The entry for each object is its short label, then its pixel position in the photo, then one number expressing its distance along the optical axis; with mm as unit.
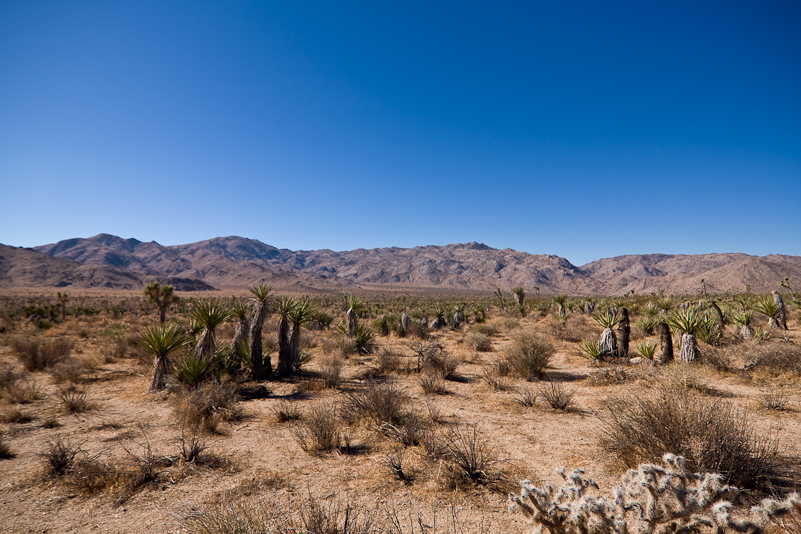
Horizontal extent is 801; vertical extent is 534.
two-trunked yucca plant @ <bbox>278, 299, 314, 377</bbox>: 10703
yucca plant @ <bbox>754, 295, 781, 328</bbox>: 14250
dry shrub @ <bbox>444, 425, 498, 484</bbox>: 4660
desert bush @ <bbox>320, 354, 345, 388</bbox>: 9648
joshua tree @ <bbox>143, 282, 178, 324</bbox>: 23641
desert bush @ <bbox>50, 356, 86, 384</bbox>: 9734
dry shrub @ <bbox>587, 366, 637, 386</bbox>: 9445
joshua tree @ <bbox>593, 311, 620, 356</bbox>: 11523
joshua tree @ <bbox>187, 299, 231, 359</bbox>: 9227
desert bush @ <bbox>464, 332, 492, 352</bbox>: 15055
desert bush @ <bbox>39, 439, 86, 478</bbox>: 4859
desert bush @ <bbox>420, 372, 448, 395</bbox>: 8992
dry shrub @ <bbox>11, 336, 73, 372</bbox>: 11141
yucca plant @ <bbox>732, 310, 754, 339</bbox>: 12930
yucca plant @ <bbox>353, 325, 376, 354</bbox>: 14592
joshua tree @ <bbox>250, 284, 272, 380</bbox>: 9898
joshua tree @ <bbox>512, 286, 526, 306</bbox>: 31766
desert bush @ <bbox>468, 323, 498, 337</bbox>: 17780
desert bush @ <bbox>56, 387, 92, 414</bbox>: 7426
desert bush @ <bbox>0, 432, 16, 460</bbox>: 5380
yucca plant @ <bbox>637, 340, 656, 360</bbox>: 10336
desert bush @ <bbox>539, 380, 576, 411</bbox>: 7531
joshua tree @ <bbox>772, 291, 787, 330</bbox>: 13952
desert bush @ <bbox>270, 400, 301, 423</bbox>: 7035
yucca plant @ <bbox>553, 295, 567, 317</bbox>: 26281
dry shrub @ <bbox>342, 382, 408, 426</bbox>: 6672
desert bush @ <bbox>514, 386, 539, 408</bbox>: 7843
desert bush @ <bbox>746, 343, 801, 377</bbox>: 8773
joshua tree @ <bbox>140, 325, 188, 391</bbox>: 8836
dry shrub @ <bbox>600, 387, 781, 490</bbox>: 4008
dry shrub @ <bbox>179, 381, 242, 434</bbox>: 6602
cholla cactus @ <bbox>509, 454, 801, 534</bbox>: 2215
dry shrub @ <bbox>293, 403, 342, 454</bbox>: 5738
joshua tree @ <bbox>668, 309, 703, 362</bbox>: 9875
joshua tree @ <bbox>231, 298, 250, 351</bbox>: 10332
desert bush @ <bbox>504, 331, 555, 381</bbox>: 10359
